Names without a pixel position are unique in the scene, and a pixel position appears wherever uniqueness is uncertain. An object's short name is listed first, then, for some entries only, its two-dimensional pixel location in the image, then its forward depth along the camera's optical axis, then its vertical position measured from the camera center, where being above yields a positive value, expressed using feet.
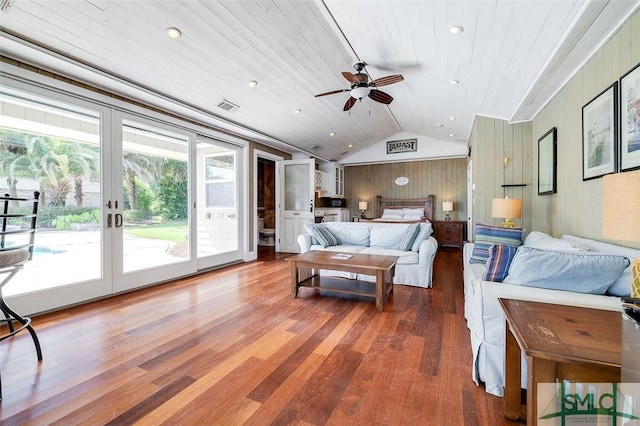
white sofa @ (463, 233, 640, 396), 4.88 -1.85
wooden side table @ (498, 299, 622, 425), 3.08 -1.55
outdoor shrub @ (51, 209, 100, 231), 9.77 -0.28
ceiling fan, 10.60 +4.86
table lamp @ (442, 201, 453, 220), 24.44 +0.39
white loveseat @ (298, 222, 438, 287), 12.47 -1.71
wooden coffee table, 9.60 -2.06
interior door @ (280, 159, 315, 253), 21.16 +0.81
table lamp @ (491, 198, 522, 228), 11.97 +0.10
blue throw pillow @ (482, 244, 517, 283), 5.89 -1.09
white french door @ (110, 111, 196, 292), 11.27 +0.34
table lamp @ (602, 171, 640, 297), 3.05 +0.01
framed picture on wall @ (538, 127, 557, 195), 10.89 +1.94
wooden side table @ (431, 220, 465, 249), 24.07 -1.84
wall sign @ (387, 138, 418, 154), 25.34 +5.83
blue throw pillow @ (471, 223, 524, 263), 9.98 -1.01
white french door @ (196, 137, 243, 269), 15.67 +0.50
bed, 25.53 +0.14
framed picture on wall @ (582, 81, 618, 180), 6.92 +2.01
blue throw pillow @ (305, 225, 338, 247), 14.26 -1.25
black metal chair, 5.38 -0.81
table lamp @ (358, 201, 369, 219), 27.63 +0.44
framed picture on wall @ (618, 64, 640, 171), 6.07 +2.01
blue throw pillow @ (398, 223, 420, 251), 13.08 -1.21
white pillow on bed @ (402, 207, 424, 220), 25.62 -0.22
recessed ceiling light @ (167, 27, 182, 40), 8.30 +5.24
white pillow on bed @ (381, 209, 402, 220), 26.24 -0.32
